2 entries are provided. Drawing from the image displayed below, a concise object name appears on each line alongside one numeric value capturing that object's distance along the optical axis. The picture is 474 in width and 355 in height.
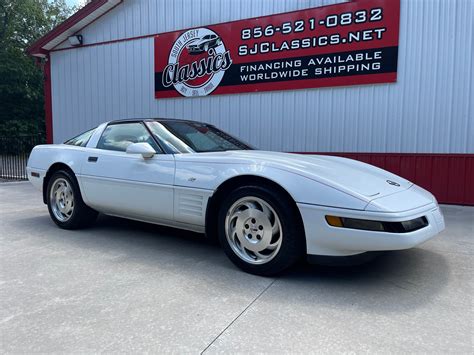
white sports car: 2.71
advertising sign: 6.76
